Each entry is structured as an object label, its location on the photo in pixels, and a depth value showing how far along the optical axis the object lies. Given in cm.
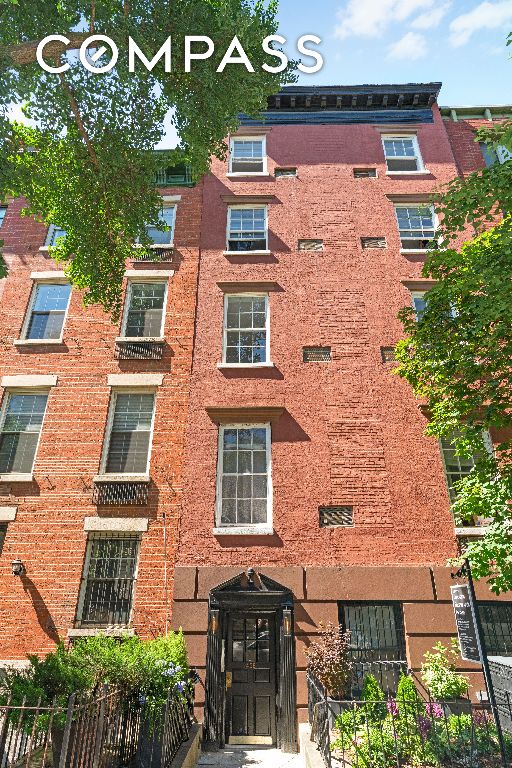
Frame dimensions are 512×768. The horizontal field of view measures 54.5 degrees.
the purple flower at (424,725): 738
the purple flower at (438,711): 893
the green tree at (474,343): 860
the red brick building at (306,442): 1105
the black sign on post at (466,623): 795
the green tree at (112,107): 968
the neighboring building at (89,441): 1169
